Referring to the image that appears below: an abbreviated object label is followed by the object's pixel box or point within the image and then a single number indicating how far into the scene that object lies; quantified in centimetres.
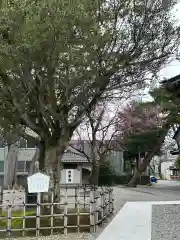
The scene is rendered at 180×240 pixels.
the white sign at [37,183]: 1048
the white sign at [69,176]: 2332
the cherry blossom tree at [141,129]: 3203
